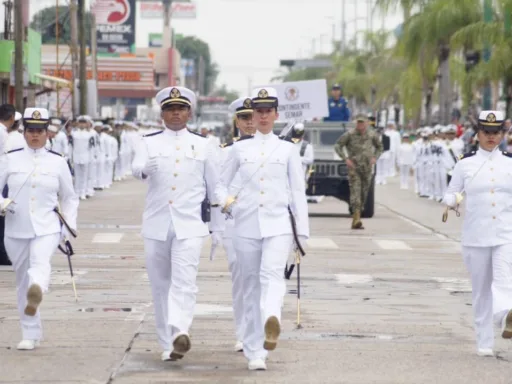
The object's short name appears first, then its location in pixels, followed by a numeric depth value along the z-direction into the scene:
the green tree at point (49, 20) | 56.91
